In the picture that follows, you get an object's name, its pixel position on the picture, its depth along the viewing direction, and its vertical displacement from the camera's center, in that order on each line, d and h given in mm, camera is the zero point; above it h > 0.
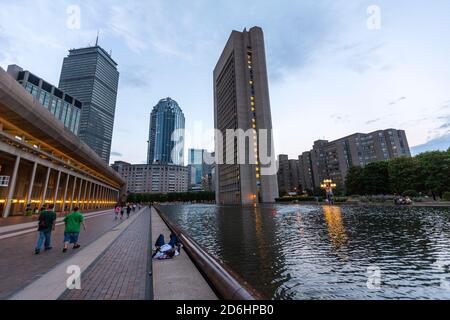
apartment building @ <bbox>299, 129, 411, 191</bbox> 128625 +30648
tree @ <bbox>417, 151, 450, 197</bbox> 47125 +6084
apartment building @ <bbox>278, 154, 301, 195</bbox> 184375 +24221
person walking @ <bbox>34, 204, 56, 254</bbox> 8674 -632
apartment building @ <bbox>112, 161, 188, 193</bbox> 196500 +22505
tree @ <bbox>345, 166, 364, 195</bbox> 68875 +6496
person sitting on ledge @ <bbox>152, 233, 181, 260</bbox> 7020 -1463
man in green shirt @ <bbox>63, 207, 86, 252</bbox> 9023 -715
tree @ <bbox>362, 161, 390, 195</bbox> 65375 +6620
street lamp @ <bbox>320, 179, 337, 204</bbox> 57516 +3946
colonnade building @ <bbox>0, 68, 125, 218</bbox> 25312 +10737
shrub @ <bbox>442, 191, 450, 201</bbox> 38588 +389
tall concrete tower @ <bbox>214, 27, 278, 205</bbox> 91250 +41954
